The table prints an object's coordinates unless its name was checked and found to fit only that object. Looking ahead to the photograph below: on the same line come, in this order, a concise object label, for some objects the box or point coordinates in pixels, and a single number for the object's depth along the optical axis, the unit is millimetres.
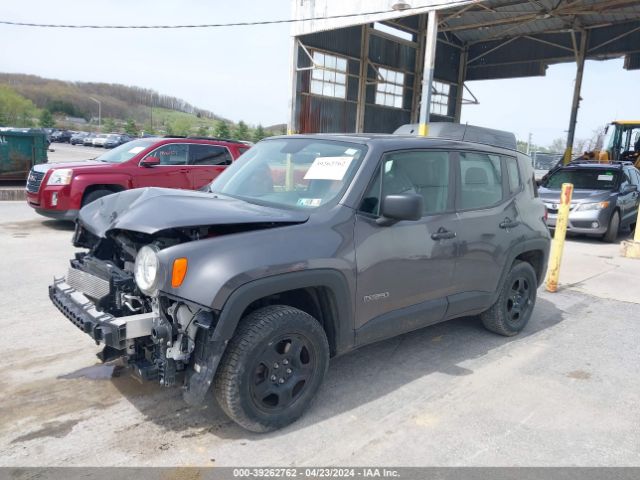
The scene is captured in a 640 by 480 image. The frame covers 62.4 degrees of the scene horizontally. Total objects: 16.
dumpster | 13742
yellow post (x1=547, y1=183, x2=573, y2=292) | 6465
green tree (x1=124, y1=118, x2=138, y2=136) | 85406
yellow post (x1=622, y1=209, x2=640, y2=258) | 9703
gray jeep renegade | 2857
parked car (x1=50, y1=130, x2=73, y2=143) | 64738
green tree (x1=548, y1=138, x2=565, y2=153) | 64825
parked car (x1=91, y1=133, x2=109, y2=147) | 59094
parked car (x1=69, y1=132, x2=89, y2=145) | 61675
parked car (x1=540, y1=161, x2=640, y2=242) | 11133
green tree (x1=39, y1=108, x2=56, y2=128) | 80756
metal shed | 17703
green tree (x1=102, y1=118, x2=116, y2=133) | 95169
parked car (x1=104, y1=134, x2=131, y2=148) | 56819
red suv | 9164
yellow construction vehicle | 20266
